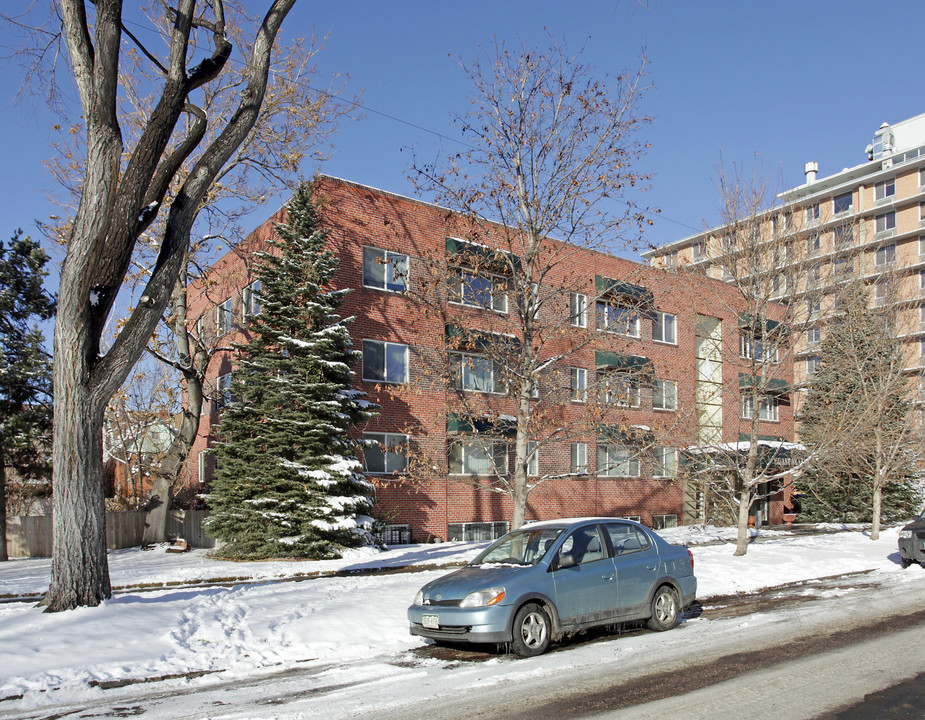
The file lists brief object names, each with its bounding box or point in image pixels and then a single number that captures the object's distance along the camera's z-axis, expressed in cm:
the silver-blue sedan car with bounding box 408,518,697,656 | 848
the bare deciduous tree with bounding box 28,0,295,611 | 952
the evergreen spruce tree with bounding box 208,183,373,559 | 1942
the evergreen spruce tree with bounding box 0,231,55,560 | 2150
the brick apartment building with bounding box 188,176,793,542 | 1698
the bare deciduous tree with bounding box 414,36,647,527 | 1586
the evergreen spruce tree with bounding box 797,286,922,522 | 2077
